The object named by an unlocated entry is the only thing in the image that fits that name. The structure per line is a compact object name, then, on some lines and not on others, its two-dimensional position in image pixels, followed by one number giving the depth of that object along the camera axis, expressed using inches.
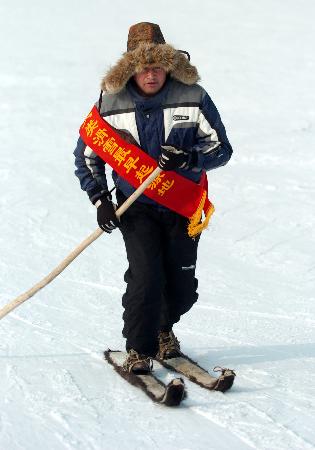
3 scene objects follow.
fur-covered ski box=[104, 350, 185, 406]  339.3
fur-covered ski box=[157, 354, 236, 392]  362.3
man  364.2
